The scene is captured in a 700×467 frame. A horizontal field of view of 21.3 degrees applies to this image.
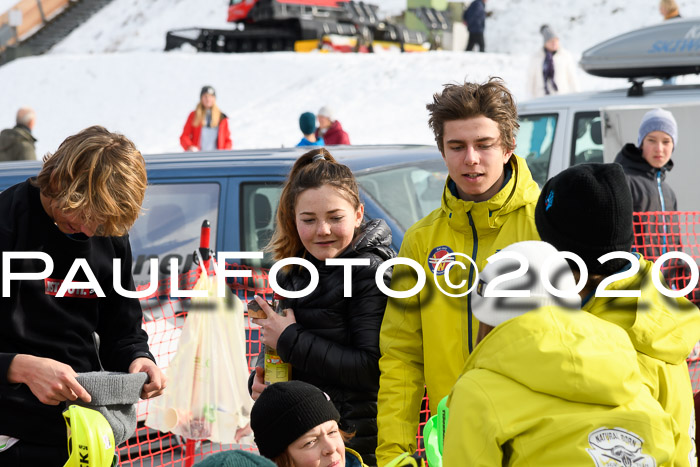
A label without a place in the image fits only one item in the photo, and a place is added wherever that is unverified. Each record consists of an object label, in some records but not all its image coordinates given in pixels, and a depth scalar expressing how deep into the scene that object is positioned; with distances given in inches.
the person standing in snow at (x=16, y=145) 989.7
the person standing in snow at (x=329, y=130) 881.0
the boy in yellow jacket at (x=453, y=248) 243.4
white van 545.0
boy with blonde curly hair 216.9
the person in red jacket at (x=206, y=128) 942.6
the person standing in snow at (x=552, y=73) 1078.5
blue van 397.6
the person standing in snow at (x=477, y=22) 2462.5
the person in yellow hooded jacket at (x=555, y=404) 163.3
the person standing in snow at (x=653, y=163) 477.9
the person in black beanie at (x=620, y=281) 197.5
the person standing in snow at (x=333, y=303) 254.1
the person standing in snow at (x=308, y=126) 829.1
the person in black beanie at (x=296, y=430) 221.2
